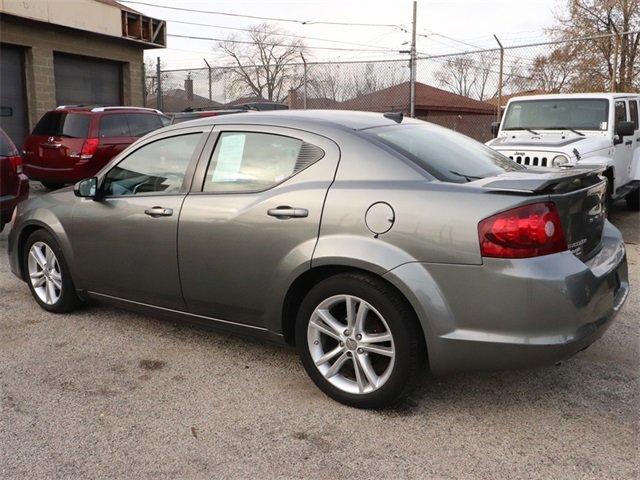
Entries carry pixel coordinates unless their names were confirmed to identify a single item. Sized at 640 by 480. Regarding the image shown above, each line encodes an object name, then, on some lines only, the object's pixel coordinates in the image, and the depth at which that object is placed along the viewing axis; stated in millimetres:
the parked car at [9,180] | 6699
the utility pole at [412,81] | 13939
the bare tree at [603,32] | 19719
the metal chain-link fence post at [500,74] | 13568
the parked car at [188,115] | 12461
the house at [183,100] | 19891
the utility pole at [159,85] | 17512
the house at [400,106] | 17078
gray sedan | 2775
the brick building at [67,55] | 14555
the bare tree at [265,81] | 17733
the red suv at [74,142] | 10680
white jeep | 7355
